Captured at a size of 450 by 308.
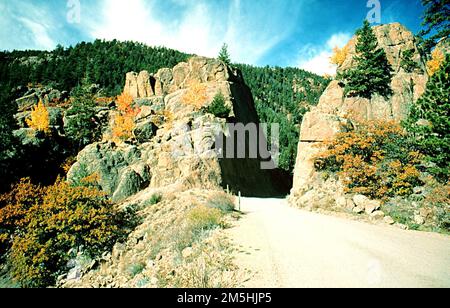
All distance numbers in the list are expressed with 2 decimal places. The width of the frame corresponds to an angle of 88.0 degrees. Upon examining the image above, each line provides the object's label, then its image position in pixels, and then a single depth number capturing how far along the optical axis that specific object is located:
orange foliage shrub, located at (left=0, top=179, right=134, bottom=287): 15.41
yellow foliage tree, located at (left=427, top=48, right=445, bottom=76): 30.00
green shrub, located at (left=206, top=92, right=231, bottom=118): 32.84
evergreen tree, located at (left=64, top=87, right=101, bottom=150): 42.00
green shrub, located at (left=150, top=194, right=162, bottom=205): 21.25
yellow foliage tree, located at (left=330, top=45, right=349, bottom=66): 34.28
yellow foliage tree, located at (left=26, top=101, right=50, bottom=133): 42.44
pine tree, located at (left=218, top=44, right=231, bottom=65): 52.78
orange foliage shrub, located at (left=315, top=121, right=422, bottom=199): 14.05
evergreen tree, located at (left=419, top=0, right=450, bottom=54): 23.45
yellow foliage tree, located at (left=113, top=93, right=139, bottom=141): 34.65
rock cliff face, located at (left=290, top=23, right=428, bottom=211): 18.59
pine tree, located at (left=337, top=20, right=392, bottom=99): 26.86
